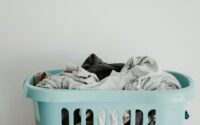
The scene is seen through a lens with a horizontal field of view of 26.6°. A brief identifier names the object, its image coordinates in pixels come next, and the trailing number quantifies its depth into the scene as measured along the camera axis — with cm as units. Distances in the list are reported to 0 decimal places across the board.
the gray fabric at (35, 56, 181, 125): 150
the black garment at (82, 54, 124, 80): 165
